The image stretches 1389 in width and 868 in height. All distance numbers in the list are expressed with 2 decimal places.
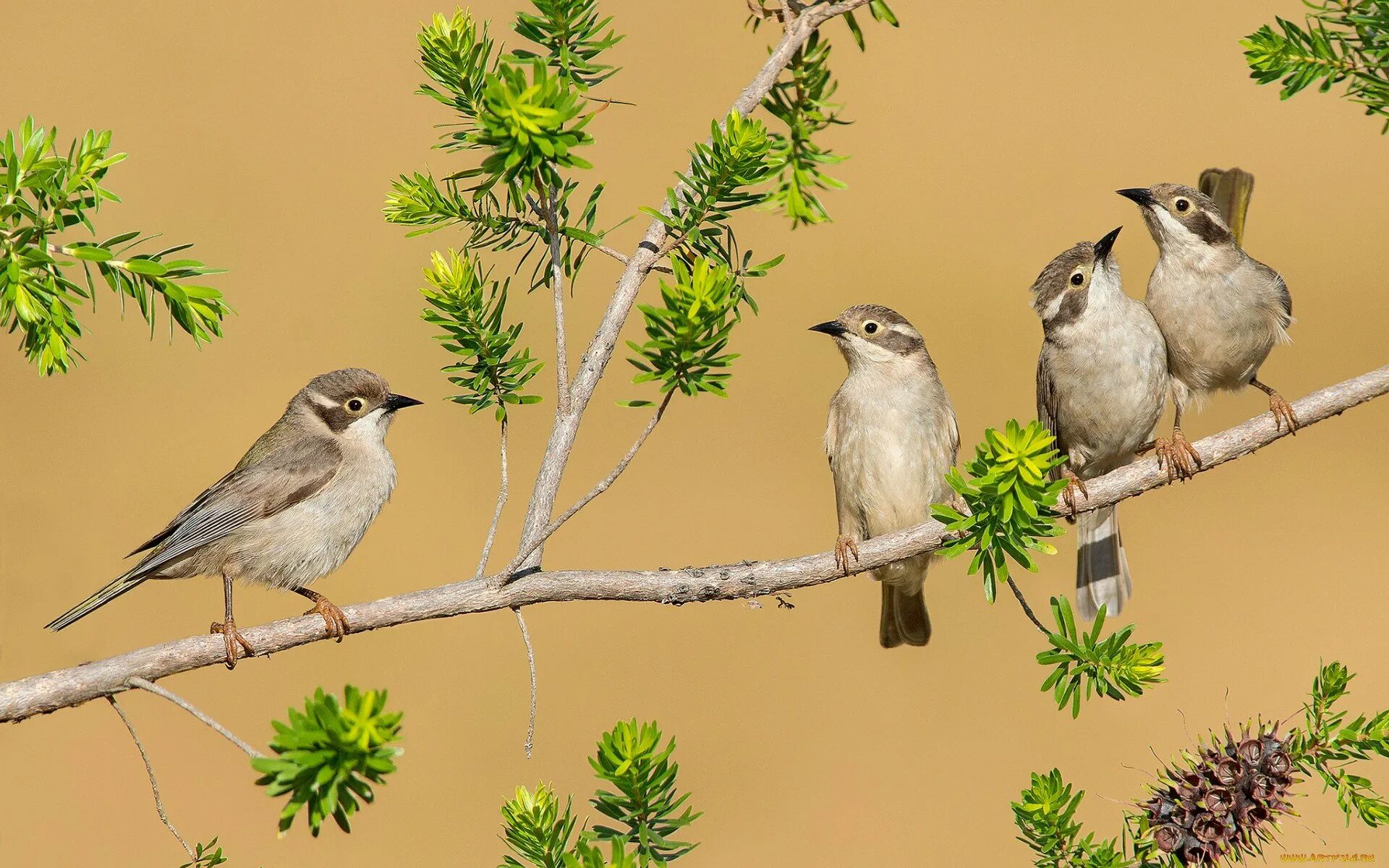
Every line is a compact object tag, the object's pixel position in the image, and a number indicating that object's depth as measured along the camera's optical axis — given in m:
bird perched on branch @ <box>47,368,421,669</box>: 8.94
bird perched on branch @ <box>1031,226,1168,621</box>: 8.87
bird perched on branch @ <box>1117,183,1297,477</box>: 8.55
